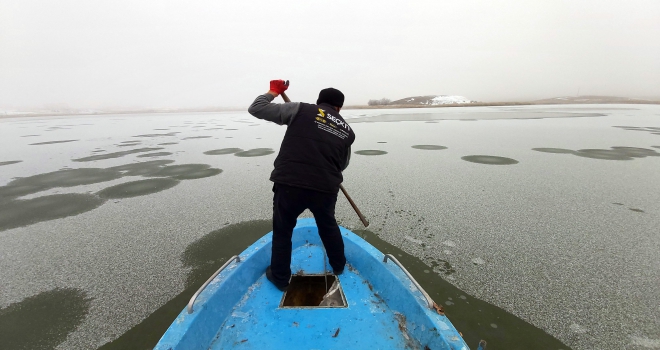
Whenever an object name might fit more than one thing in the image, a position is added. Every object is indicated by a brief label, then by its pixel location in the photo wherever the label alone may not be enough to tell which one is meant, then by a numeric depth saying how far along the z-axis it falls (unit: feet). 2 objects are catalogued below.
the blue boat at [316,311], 5.12
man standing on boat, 6.11
